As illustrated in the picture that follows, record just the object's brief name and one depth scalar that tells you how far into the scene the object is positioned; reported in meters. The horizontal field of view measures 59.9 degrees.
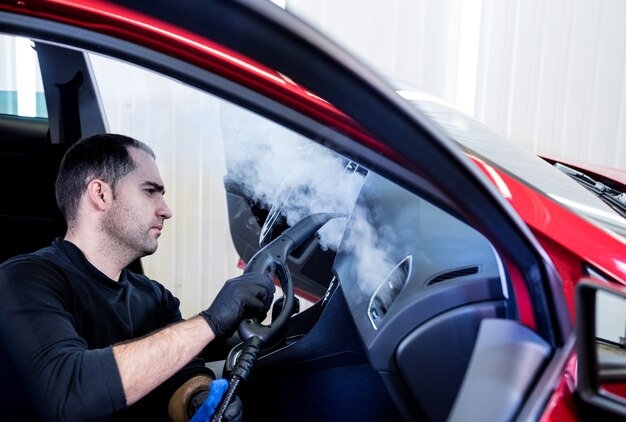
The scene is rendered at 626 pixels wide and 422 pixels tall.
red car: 0.57
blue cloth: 1.15
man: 1.13
